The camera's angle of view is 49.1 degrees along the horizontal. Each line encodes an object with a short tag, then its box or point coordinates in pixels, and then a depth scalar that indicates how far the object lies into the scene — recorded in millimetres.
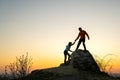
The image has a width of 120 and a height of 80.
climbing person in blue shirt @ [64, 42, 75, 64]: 13310
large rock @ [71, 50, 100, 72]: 12603
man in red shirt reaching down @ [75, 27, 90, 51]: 12640
